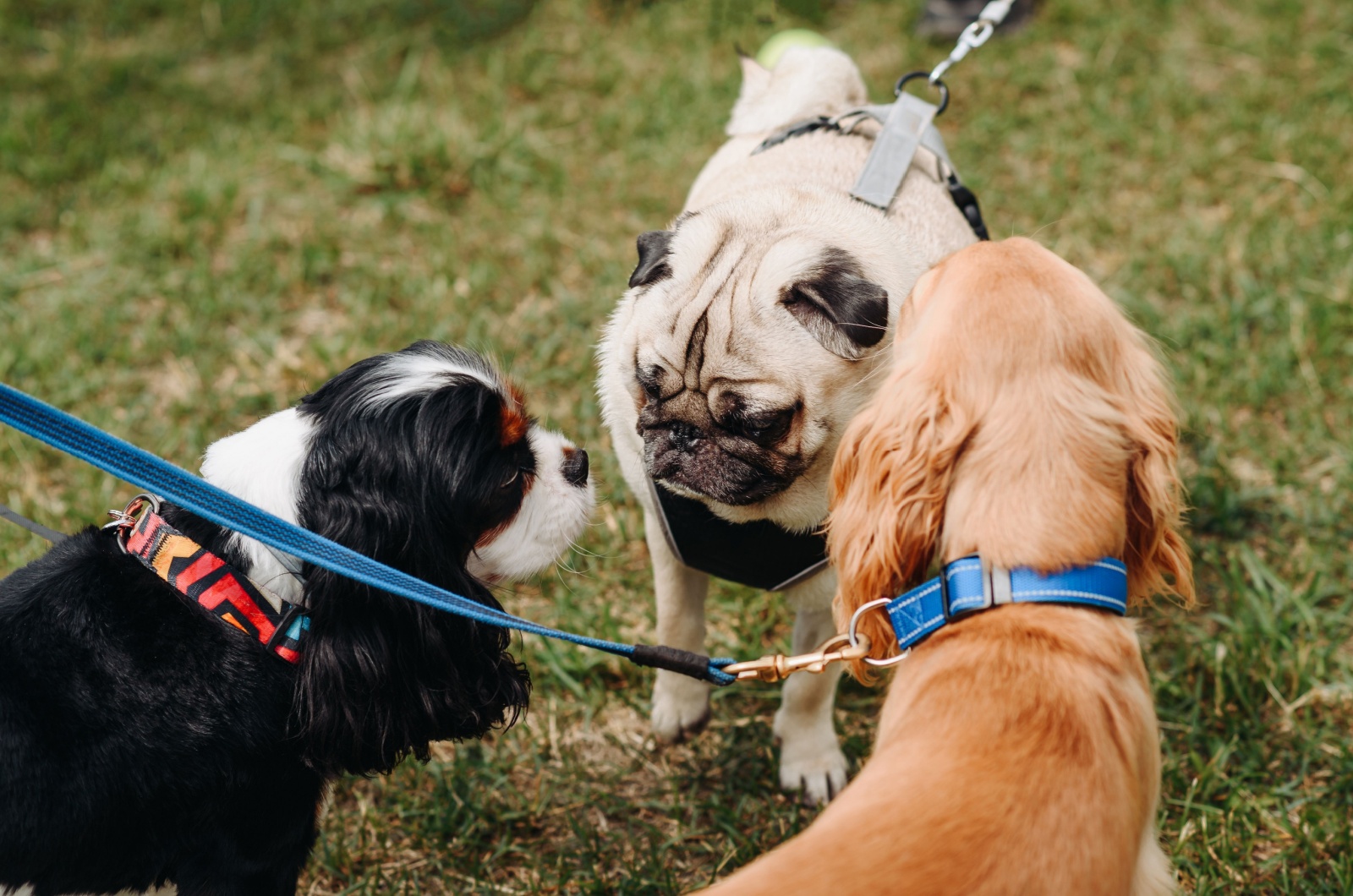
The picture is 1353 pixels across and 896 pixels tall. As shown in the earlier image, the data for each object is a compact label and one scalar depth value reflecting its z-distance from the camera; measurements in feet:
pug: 4.39
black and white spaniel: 3.98
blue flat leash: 3.79
